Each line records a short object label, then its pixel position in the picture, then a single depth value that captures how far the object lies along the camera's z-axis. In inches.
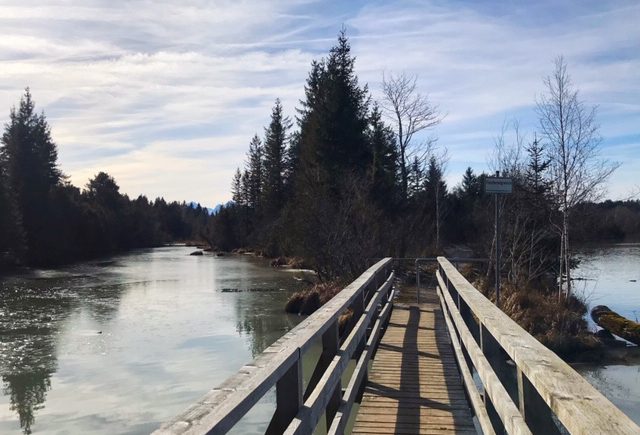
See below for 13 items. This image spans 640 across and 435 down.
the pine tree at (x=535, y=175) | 835.4
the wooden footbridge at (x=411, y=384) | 75.9
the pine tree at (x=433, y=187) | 1507.1
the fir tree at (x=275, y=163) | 2238.1
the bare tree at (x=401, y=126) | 1398.9
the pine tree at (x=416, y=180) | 1535.1
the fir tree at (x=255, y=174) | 2760.8
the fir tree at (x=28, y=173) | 1910.7
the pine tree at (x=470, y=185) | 2186.3
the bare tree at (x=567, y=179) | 663.1
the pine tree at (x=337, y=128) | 1346.0
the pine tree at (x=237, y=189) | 3090.6
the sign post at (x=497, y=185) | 367.6
